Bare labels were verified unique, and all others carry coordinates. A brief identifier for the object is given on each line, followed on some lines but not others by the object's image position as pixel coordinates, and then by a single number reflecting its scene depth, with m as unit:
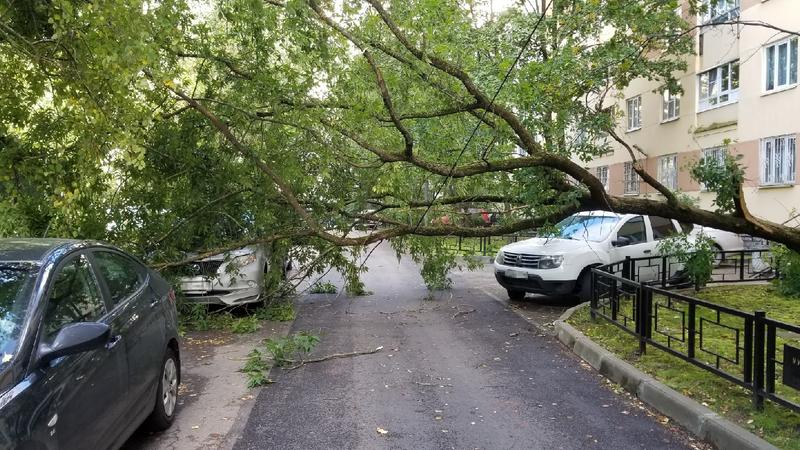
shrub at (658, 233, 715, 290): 9.99
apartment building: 17.05
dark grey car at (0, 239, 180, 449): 2.89
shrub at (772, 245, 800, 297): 10.28
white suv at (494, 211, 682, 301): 10.52
